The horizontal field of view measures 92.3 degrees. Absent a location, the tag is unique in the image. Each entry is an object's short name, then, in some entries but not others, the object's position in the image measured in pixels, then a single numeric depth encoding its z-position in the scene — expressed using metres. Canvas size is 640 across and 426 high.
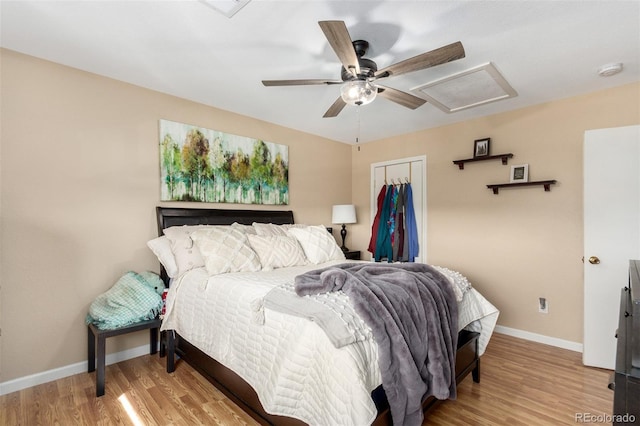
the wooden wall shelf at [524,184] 3.11
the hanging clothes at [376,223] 4.49
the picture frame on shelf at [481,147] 3.56
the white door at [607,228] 2.53
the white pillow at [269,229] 3.03
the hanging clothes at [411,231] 4.13
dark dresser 0.81
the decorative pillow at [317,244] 3.03
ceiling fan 1.63
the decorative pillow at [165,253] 2.56
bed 1.31
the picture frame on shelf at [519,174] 3.28
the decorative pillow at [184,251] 2.54
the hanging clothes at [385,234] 4.34
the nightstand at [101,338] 2.13
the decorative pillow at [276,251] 2.69
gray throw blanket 1.43
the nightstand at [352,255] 4.32
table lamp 4.34
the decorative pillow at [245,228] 2.98
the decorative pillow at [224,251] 2.40
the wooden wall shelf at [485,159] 3.39
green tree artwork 2.99
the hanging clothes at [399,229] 4.23
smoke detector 2.41
